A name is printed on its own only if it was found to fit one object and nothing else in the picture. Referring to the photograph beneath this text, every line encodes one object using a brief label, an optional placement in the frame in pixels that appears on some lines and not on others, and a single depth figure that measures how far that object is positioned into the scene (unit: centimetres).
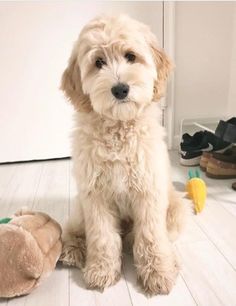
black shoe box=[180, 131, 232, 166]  232
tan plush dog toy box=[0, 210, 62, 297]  113
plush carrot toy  172
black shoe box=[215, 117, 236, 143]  185
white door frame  236
